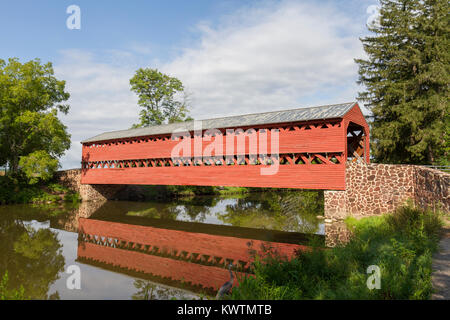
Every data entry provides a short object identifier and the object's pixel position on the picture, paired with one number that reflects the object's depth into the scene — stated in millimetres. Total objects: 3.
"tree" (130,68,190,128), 29969
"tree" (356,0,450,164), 17938
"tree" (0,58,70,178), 20703
